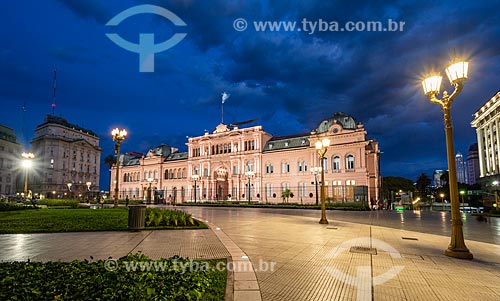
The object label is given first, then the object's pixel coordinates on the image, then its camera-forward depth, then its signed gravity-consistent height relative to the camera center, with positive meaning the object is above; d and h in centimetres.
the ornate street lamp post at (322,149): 1629 +220
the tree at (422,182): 9175 -48
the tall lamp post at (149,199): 5613 -359
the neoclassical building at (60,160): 8331 +798
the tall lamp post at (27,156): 3066 +332
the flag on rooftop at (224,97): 5928 +1944
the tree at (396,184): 8010 -97
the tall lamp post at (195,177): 5771 +123
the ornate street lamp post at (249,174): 5295 +164
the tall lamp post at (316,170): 4051 +186
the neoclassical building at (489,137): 5609 +1024
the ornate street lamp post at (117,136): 2341 +432
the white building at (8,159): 7275 +714
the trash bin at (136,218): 1184 -161
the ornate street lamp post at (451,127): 782 +180
